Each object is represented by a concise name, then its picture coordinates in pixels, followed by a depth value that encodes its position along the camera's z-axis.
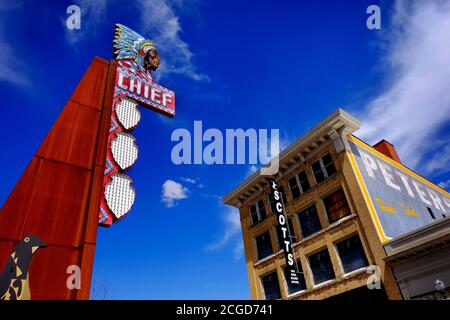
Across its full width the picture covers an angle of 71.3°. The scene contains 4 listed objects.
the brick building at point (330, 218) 18.91
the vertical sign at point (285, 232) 20.70
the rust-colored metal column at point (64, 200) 6.07
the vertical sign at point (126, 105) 8.27
